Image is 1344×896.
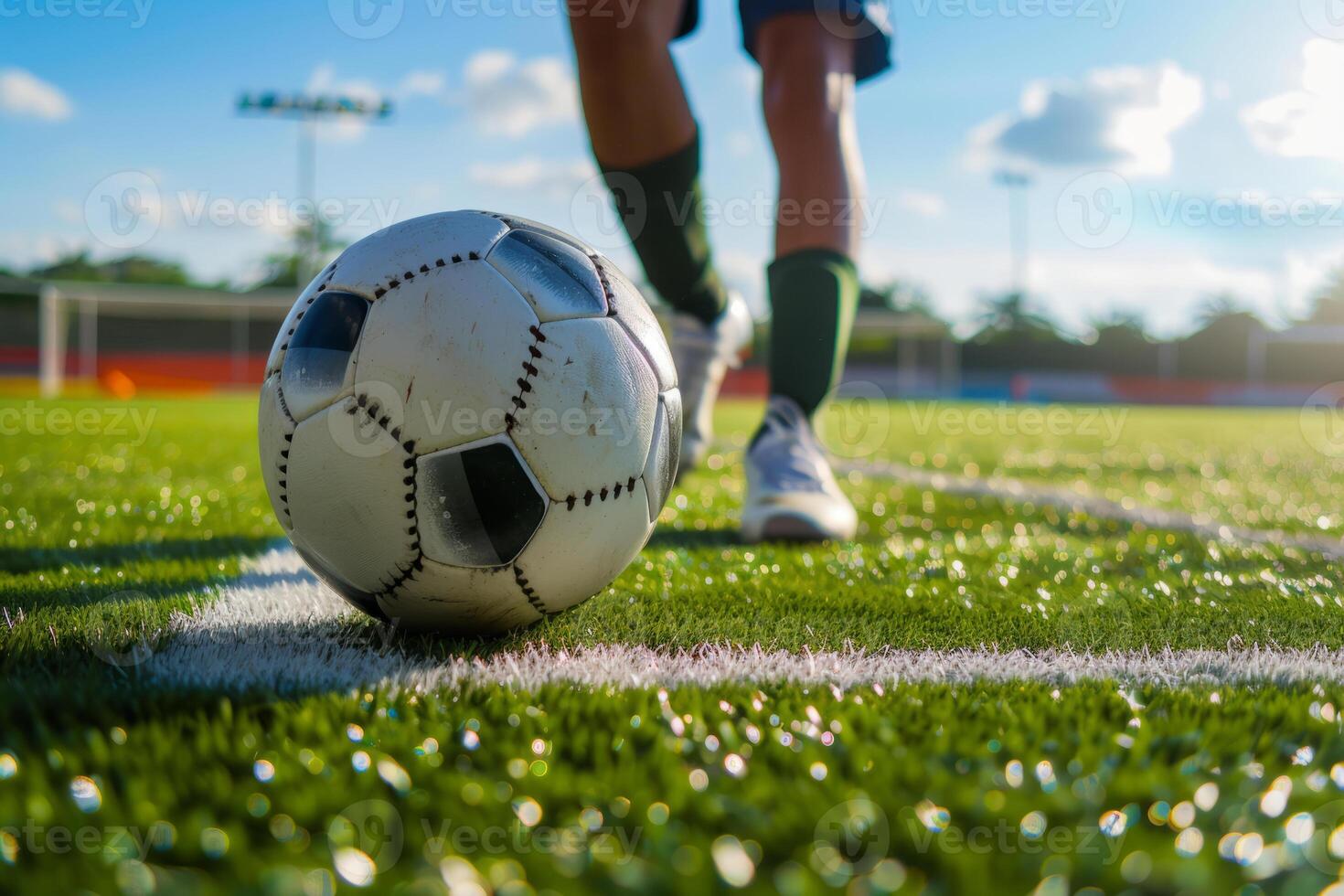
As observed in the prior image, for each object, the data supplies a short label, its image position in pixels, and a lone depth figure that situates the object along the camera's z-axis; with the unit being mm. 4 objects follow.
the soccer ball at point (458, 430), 1404
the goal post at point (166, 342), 31953
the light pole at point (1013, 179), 36312
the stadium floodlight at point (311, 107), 26141
